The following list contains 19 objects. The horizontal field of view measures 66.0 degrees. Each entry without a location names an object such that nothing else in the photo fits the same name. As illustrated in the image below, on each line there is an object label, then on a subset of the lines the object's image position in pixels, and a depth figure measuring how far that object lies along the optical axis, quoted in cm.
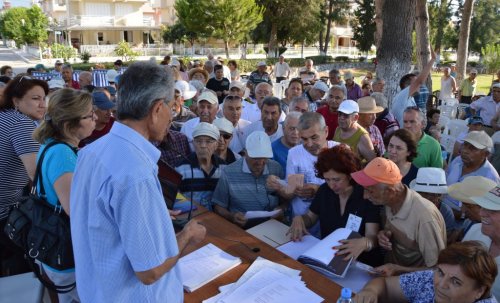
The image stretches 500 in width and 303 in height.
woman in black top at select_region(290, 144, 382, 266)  255
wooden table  194
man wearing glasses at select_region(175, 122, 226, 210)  333
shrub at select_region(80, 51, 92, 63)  2836
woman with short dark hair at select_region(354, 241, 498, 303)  166
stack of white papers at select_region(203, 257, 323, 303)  185
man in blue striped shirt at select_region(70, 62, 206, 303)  129
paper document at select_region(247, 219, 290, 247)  258
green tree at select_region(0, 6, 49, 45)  4547
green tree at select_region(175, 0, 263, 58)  2988
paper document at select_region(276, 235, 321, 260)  238
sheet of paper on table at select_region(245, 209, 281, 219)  300
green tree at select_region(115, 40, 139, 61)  2809
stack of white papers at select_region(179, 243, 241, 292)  201
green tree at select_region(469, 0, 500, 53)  4078
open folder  209
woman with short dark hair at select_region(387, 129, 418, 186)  354
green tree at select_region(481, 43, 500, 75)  2079
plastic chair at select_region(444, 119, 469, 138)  640
